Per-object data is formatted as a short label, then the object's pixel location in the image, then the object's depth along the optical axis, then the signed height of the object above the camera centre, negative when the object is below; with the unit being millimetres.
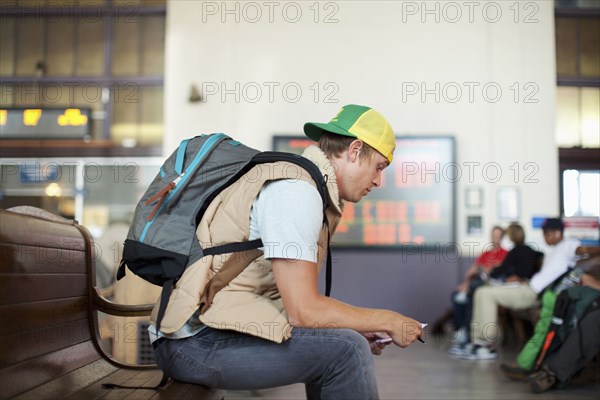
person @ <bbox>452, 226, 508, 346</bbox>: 6020 -572
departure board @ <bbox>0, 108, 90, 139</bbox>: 6844 +1072
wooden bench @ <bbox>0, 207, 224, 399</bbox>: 1378 -245
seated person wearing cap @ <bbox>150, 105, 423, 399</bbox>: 1345 -212
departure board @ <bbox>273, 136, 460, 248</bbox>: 6703 +100
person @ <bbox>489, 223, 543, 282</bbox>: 5789 -357
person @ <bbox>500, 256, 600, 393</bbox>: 3941 -836
